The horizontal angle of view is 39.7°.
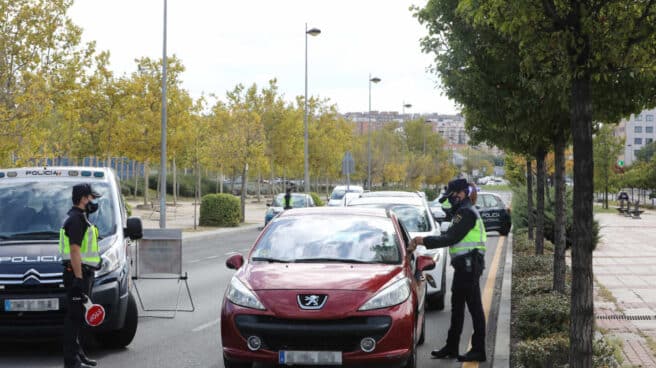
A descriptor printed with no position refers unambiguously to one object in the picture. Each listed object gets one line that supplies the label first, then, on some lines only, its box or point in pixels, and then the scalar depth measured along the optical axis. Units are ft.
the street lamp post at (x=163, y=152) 94.17
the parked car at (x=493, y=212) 103.30
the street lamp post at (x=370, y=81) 202.39
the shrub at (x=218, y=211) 120.26
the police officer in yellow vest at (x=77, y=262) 26.03
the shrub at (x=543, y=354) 24.39
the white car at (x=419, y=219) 40.29
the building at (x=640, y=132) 581.94
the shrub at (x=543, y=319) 29.99
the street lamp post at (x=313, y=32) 141.28
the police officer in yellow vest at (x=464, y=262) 28.40
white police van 28.17
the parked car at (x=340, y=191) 153.38
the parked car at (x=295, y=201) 108.58
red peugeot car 23.17
